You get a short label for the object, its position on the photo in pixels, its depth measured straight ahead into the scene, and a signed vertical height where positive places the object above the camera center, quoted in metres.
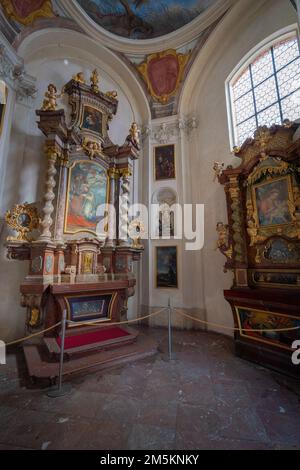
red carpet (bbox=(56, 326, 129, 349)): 4.27 -1.50
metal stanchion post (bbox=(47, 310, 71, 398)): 2.98 -1.79
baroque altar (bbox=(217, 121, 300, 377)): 3.85 +0.60
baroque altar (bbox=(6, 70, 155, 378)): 4.75 +1.14
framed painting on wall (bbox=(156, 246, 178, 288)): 6.87 +0.11
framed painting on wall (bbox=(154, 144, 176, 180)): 7.61 +4.08
